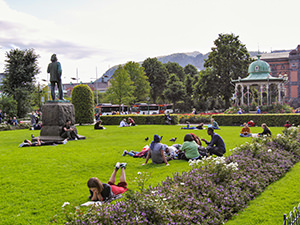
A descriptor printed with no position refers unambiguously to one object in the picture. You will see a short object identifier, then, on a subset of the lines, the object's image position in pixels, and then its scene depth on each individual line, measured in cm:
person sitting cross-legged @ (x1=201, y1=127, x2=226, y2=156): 986
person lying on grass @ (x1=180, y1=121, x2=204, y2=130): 2140
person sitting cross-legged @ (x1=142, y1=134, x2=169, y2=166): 937
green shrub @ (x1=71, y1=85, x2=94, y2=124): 2950
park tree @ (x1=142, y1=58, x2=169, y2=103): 7375
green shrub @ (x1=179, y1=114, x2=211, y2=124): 2894
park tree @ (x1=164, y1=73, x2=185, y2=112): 6189
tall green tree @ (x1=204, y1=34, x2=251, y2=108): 4375
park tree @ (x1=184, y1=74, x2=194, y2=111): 6588
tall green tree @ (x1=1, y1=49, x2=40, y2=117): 3509
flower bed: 452
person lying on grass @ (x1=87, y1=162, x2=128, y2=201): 563
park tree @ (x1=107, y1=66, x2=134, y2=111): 5591
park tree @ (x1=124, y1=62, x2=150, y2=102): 6569
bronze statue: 1612
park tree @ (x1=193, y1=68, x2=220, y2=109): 4484
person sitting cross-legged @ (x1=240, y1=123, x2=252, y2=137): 1623
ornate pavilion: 3247
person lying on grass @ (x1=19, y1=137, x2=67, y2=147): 1367
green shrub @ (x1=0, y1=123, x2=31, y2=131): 2508
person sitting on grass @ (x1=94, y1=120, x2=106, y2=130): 2304
